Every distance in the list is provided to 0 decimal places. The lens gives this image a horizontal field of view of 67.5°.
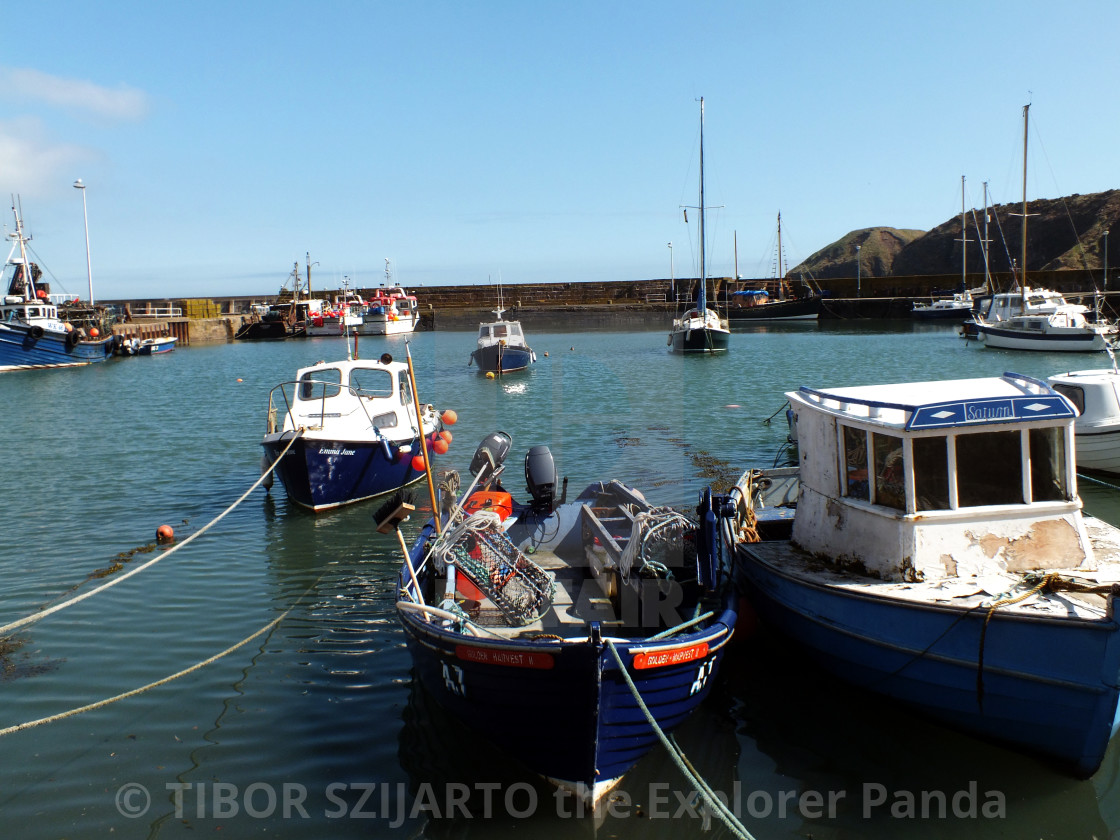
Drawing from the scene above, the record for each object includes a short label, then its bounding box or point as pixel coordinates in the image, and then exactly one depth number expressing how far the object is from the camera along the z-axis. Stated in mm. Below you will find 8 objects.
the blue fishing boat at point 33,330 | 48812
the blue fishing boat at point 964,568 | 6672
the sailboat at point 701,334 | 50062
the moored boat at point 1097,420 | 16375
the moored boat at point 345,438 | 15336
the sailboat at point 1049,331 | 40875
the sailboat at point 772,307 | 77812
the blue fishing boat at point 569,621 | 6480
